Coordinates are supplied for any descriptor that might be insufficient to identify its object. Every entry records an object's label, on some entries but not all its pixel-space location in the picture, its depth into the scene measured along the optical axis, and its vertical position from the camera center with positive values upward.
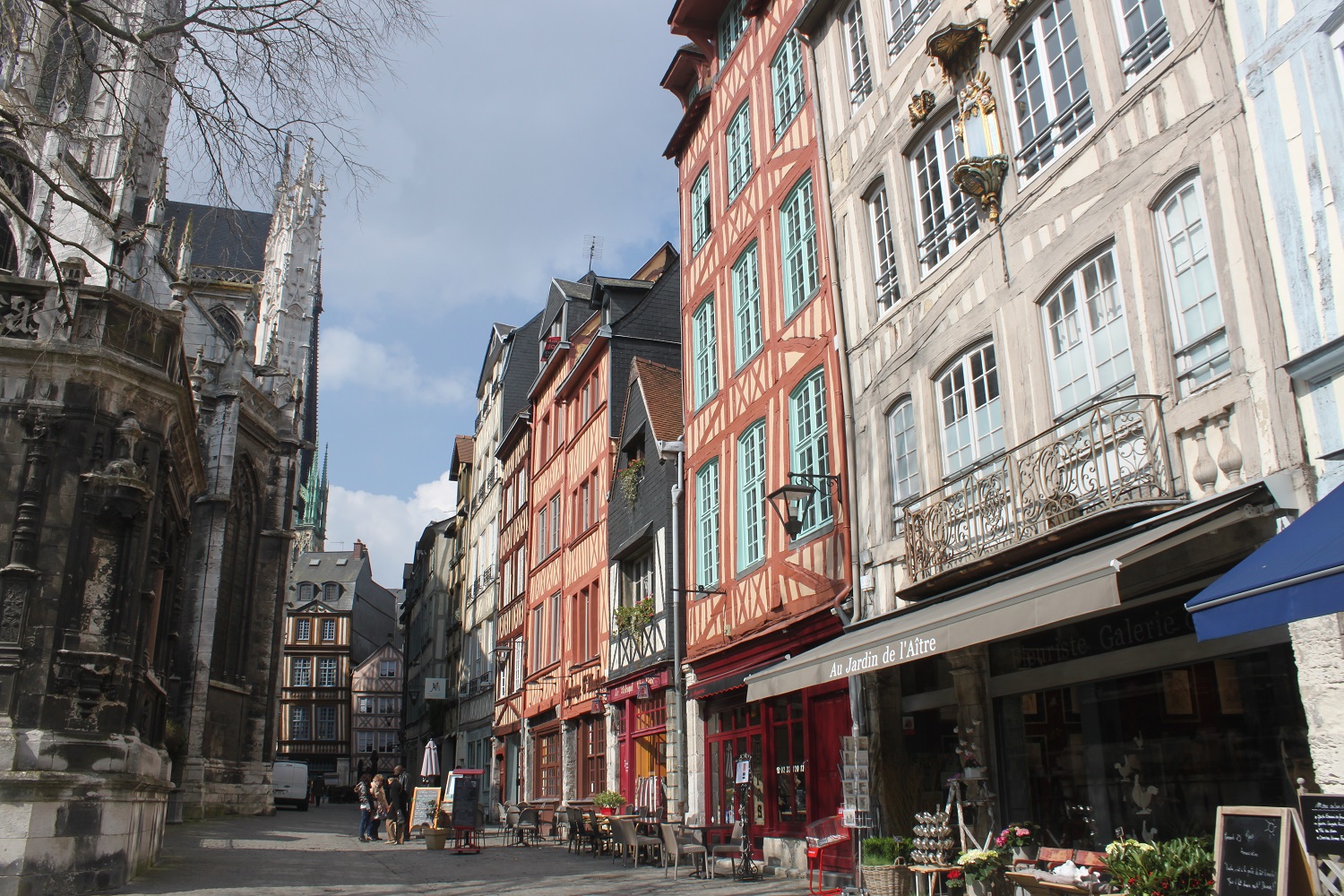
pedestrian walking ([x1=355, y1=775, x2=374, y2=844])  17.82 -0.62
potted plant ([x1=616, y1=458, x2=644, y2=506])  17.12 +4.48
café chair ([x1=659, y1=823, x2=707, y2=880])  10.73 -0.79
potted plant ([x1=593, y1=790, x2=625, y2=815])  15.24 -0.47
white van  34.09 -0.30
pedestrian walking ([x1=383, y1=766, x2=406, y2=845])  17.78 -0.67
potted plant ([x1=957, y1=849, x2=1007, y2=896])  6.86 -0.66
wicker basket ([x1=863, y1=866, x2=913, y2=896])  7.78 -0.83
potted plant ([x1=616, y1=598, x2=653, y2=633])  16.03 +2.21
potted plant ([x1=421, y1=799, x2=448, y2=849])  15.99 -0.95
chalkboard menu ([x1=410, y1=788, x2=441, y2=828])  18.97 -0.61
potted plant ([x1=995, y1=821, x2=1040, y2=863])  6.80 -0.50
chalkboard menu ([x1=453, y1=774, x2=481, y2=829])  14.98 -0.40
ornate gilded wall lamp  8.09 +4.91
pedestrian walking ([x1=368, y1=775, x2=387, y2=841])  18.33 -0.51
